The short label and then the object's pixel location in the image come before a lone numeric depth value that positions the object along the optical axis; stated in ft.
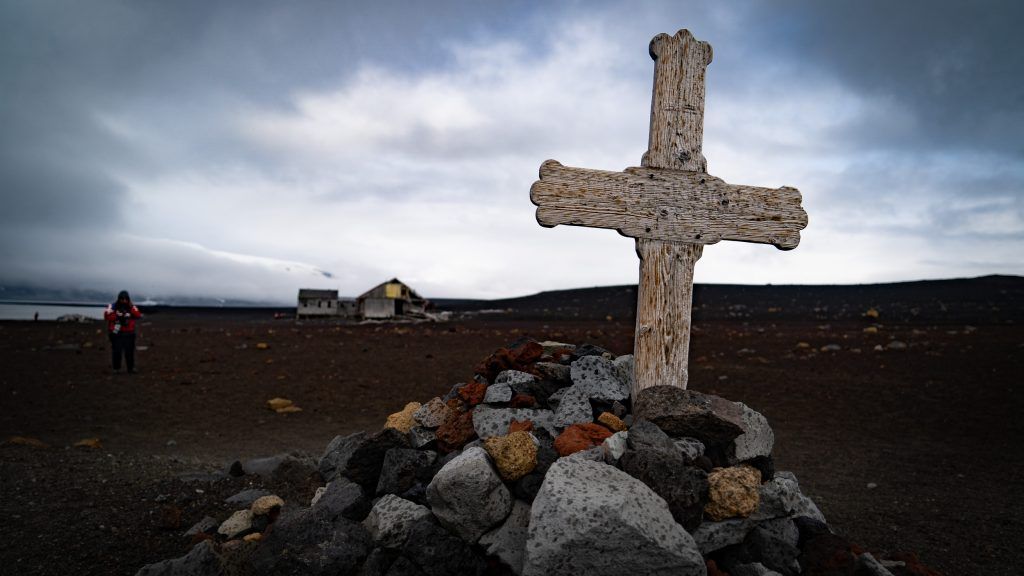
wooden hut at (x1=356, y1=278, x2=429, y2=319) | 164.14
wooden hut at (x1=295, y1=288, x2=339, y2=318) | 176.86
